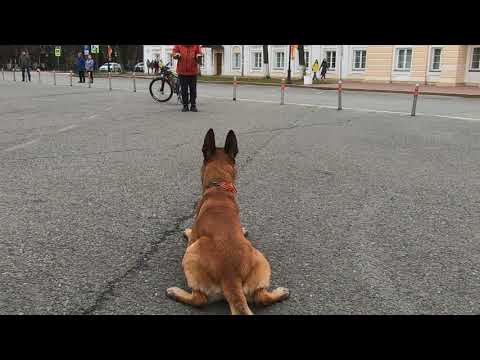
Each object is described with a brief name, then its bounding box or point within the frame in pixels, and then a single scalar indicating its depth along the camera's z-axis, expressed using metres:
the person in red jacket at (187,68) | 14.42
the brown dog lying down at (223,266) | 3.04
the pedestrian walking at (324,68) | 44.06
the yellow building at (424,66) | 37.06
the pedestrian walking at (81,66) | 32.74
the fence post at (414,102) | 15.79
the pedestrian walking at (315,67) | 43.33
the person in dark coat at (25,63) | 38.22
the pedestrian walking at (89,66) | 33.16
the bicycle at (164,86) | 17.80
